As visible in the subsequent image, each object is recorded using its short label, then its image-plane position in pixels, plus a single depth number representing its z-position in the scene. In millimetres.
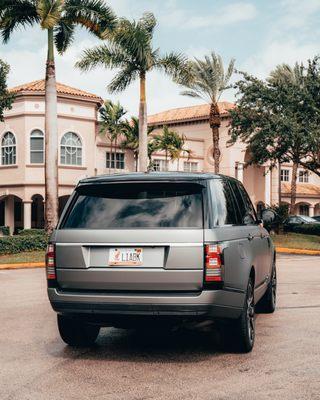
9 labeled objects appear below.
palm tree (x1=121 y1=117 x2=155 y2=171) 43000
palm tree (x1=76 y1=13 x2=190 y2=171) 30297
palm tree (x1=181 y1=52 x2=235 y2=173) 38491
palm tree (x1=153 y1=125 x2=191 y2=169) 45812
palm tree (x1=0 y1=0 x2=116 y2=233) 24562
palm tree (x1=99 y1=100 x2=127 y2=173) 41906
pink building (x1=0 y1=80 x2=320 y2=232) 38812
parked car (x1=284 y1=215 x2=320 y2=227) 46375
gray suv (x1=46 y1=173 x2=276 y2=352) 6078
